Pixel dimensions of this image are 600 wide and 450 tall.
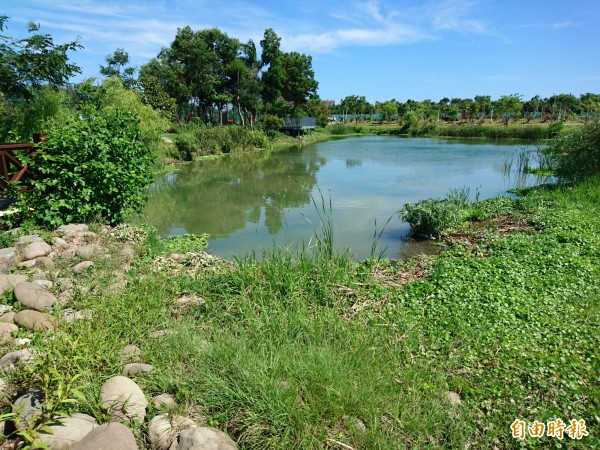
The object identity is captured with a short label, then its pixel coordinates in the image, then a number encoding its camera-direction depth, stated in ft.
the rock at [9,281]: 13.38
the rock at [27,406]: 7.30
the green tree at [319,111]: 161.79
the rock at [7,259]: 14.69
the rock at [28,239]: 16.51
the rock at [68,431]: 7.06
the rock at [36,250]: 15.81
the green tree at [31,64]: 31.63
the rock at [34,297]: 12.55
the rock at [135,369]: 9.49
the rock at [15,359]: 9.08
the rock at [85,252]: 16.55
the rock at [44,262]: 15.49
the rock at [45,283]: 13.73
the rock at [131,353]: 10.02
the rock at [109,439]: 6.88
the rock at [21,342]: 10.26
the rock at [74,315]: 11.60
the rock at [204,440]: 7.31
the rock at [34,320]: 11.19
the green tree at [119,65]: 105.29
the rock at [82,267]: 15.40
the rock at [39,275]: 14.38
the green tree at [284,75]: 122.72
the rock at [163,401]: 8.44
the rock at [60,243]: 17.29
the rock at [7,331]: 10.41
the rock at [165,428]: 7.71
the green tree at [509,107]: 163.43
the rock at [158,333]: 11.13
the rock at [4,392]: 8.21
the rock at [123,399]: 8.13
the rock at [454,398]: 9.14
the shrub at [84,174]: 19.17
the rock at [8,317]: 11.49
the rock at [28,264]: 15.10
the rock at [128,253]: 17.84
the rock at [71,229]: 18.42
